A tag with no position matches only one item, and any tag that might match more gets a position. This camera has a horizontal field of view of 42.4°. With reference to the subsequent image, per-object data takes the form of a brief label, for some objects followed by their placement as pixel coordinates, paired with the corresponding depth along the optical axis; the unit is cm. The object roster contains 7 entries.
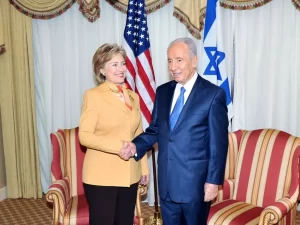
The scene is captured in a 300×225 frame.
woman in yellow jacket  253
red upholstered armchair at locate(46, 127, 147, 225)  310
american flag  386
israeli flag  378
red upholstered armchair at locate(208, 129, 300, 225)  297
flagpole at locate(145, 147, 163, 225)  397
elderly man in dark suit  238
